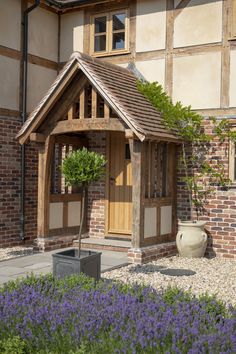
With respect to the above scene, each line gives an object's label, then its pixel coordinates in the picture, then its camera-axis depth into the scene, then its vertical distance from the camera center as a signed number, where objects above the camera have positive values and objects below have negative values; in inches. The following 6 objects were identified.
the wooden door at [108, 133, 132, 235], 464.1 -7.4
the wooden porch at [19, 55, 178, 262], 378.6 +24.0
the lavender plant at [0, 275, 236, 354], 151.7 -49.7
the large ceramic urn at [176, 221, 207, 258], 402.3 -48.9
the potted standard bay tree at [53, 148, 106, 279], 292.7 -0.8
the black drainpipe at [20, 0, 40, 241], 460.8 +76.0
